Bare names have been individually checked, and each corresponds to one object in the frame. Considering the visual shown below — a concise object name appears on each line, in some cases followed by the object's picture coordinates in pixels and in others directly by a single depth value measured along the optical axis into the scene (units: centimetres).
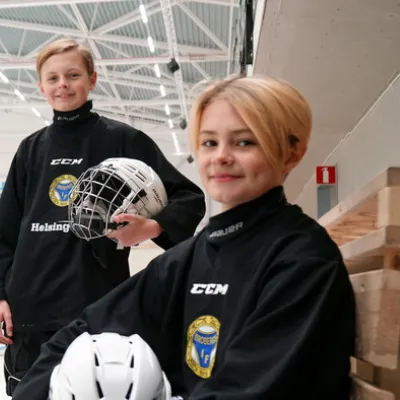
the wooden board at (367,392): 97
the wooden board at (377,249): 99
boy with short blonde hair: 179
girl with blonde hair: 99
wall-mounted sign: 503
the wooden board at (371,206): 99
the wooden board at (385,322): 98
